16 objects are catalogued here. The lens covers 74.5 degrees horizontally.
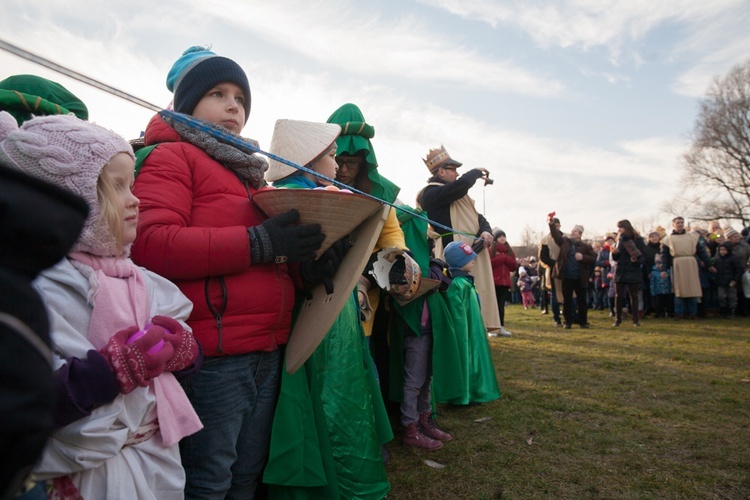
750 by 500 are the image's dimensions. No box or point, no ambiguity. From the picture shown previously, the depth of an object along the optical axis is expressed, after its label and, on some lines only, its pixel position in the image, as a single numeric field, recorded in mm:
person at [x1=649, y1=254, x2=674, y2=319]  10898
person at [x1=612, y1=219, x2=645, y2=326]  9367
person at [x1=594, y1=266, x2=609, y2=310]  13257
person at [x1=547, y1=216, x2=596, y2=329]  9141
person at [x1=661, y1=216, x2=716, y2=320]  10492
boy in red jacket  1461
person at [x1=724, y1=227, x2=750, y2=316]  10859
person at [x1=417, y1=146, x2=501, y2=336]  5184
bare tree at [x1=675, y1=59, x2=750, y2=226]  25547
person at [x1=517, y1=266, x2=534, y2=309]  17062
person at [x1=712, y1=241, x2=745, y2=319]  10766
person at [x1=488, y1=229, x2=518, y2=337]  8812
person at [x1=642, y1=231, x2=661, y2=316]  11070
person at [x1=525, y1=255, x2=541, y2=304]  17552
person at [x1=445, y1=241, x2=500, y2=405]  3920
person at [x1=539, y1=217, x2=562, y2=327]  9578
